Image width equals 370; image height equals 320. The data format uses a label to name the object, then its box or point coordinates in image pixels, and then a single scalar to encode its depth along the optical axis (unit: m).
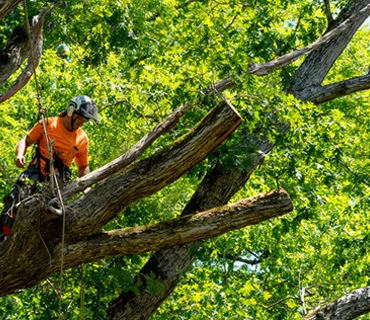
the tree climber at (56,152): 16.19
